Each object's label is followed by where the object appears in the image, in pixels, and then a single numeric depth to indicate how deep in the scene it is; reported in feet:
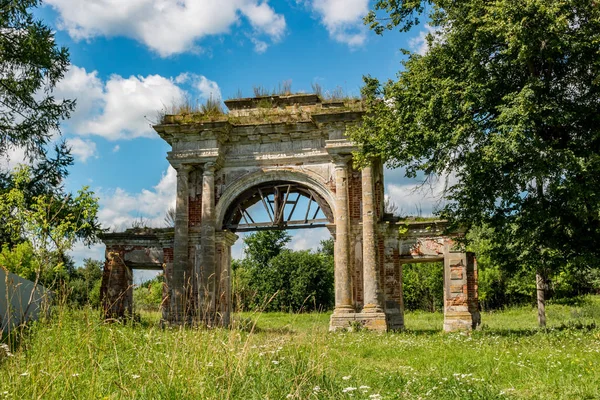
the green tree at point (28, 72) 45.16
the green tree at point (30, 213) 47.39
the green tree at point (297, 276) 123.24
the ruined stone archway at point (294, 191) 50.62
